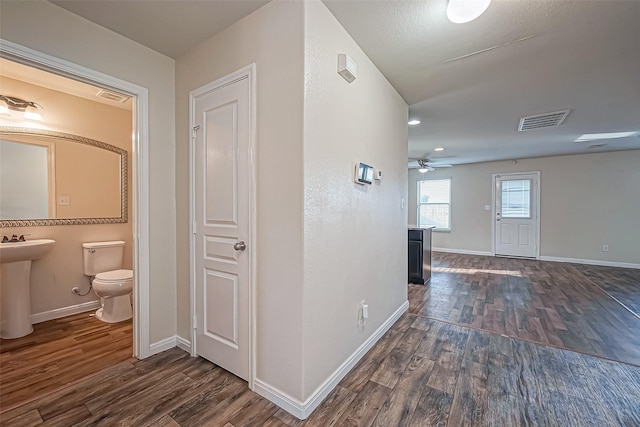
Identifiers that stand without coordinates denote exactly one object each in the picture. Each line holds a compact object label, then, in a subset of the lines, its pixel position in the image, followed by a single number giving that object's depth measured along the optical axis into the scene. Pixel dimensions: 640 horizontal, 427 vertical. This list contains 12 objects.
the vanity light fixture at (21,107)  2.54
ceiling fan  6.55
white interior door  1.82
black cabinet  4.31
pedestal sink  2.42
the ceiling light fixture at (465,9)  1.49
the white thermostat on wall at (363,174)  2.02
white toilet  2.70
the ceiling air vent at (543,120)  3.47
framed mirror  2.65
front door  6.36
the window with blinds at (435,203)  7.51
